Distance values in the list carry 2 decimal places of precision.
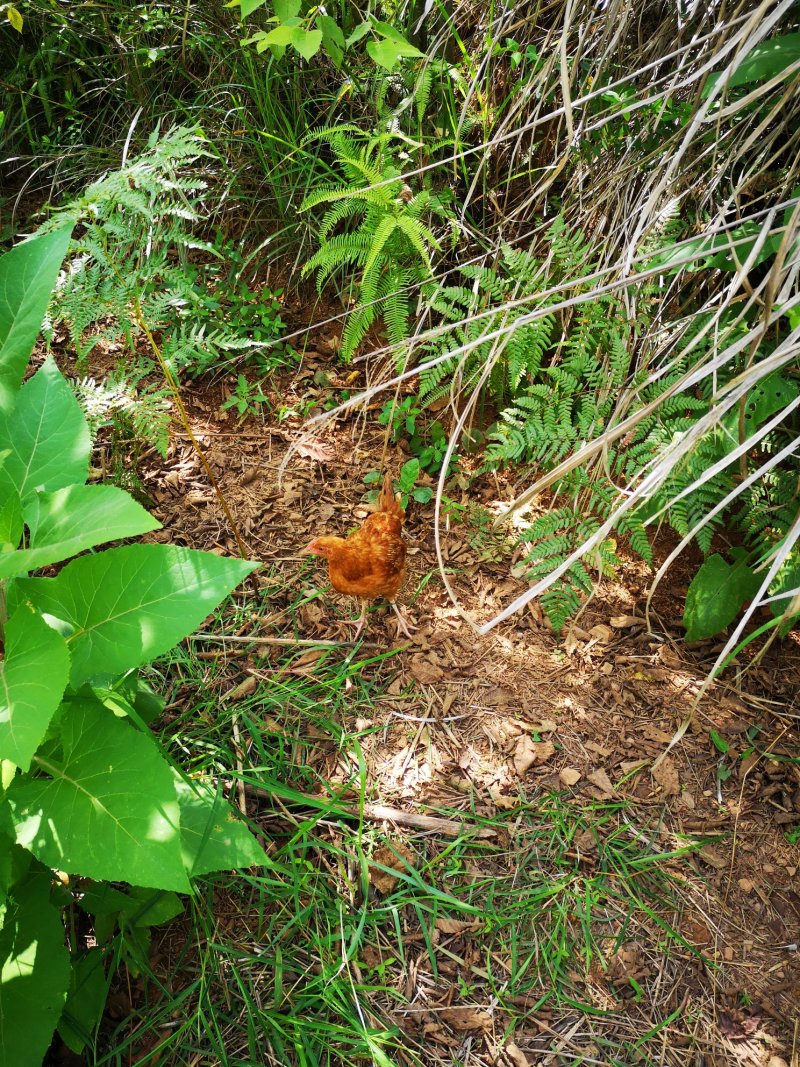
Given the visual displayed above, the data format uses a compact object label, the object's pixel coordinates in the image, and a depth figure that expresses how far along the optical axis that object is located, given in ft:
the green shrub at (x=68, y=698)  3.99
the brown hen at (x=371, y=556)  7.55
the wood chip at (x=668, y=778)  6.98
